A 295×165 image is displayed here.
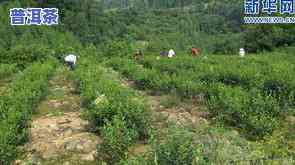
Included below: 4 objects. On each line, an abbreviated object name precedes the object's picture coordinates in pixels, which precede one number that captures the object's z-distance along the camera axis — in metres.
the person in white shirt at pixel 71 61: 23.28
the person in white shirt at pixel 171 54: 26.44
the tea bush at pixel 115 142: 8.41
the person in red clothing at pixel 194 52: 27.66
